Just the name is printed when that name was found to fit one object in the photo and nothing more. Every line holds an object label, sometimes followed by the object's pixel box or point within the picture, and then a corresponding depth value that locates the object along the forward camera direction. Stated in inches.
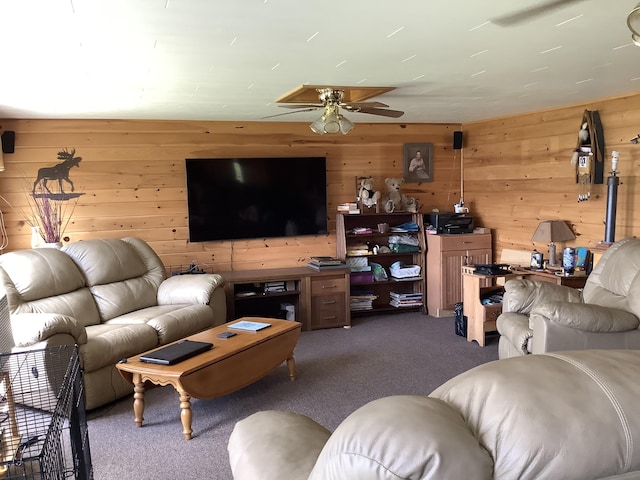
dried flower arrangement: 194.5
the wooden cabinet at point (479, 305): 187.5
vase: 189.5
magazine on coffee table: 152.8
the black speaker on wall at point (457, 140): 244.4
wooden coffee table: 122.9
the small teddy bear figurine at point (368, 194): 230.1
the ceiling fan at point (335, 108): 149.7
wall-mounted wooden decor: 179.3
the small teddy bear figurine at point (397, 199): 235.9
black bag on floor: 198.1
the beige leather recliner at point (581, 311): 127.0
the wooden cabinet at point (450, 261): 225.6
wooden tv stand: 208.8
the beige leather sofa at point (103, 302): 137.2
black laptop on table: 126.6
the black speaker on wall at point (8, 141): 190.5
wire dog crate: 64.3
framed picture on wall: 243.4
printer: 229.5
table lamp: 188.2
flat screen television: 212.5
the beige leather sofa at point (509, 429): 31.4
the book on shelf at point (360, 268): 230.1
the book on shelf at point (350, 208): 226.5
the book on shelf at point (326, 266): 215.6
